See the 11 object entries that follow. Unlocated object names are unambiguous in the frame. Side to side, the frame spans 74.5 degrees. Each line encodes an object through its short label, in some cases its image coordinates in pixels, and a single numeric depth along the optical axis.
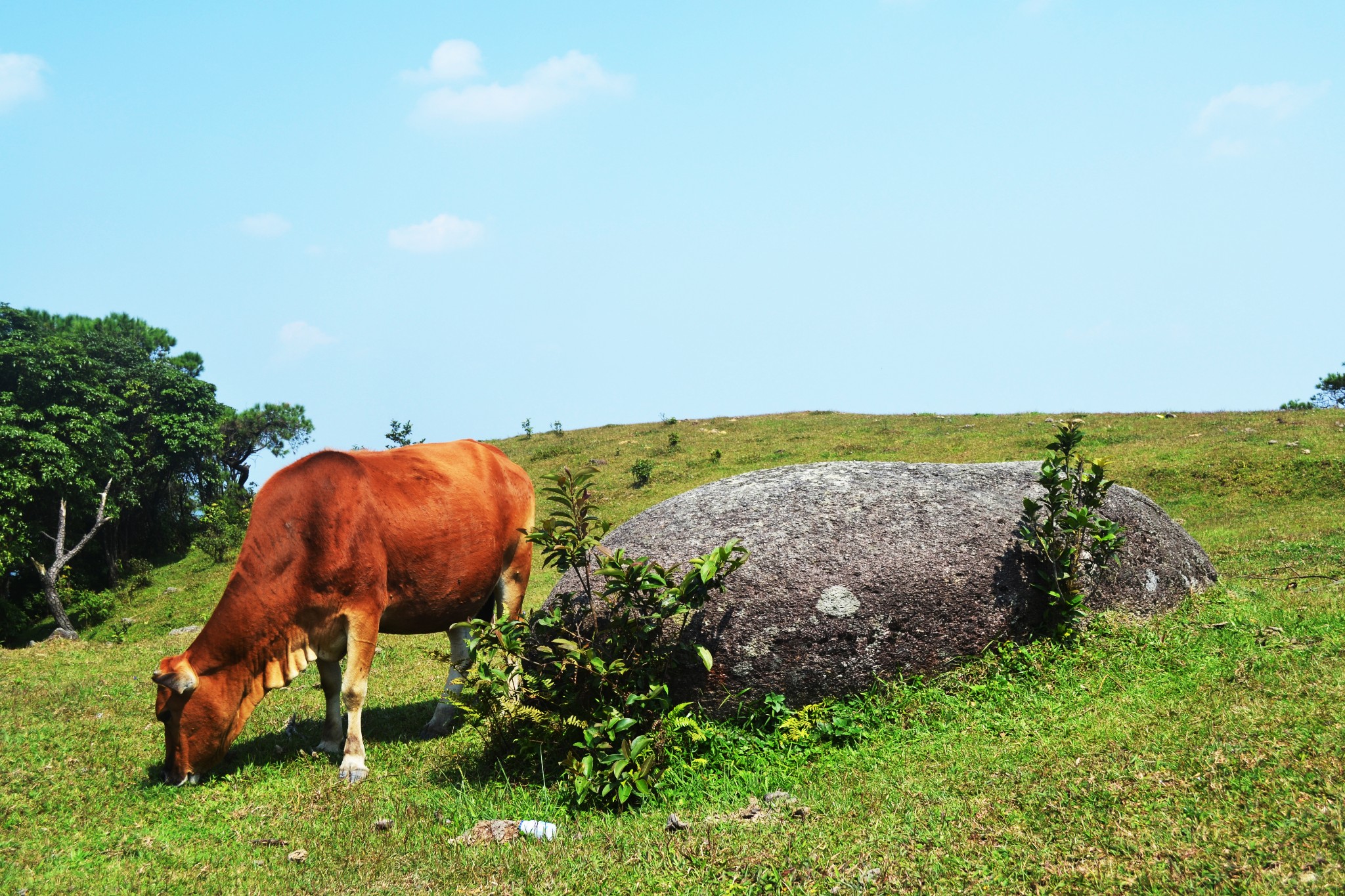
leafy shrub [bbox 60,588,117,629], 31.75
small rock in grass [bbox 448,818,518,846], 6.83
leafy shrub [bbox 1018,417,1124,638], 8.95
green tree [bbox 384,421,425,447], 46.59
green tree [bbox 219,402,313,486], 50.22
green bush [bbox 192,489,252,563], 35.84
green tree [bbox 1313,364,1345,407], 55.38
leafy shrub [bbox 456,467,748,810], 7.40
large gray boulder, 8.12
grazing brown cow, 9.09
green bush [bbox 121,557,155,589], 34.34
